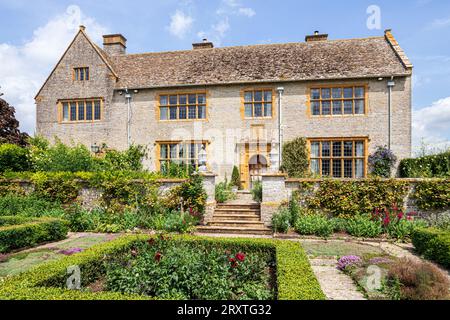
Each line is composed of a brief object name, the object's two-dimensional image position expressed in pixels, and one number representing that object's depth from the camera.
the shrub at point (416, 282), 5.11
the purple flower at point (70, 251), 8.18
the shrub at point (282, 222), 11.05
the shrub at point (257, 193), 13.62
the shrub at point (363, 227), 10.34
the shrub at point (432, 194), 10.91
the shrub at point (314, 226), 10.53
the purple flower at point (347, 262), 7.04
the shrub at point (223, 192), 13.68
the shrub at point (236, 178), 17.55
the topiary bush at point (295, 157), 17.23
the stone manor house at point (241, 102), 17.03
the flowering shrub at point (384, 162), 16.42
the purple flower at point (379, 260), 7.04
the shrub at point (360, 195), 11.29
